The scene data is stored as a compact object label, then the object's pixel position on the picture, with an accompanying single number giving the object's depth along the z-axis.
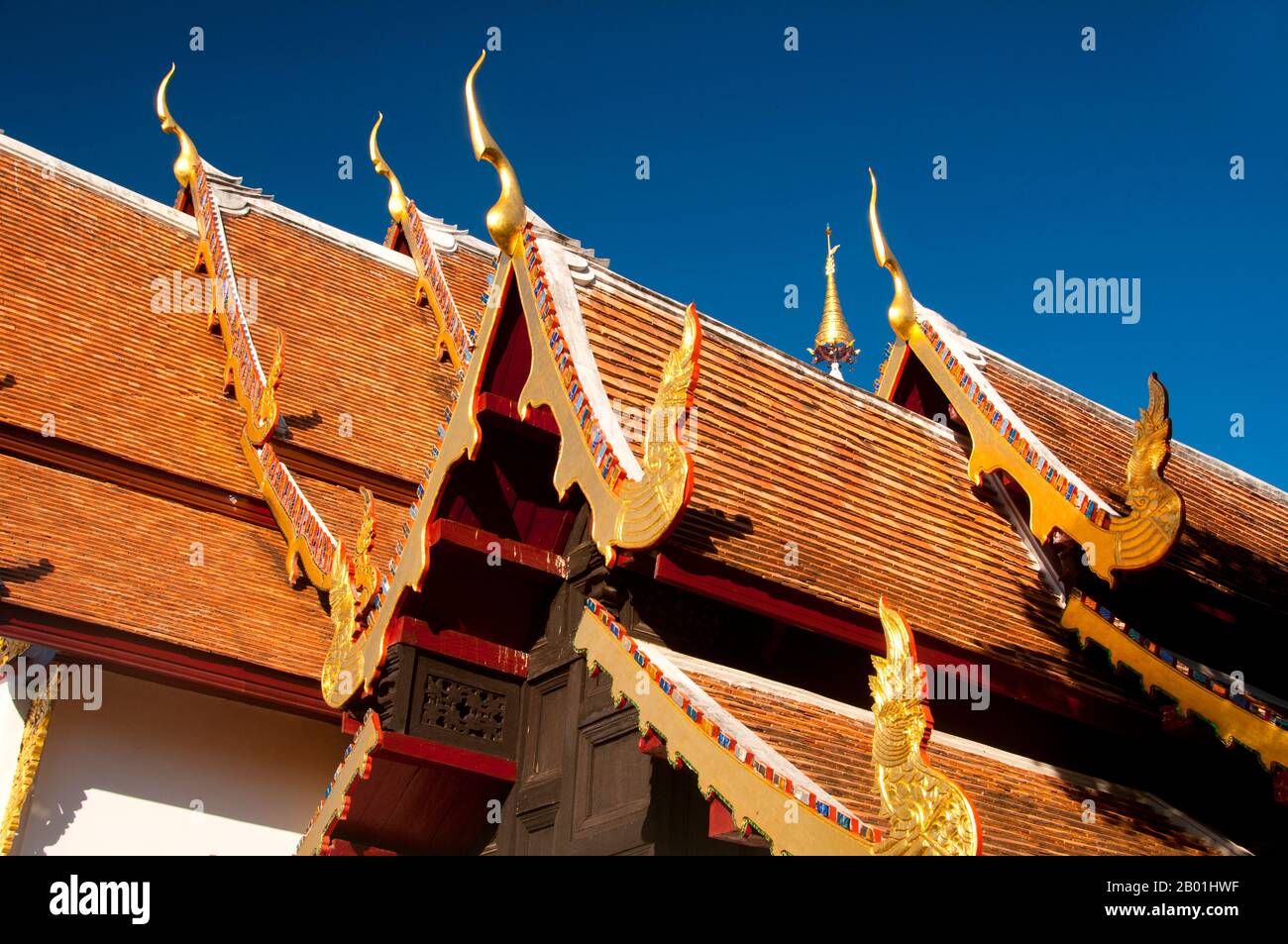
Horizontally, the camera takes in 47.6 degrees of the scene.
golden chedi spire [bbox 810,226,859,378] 25.70
